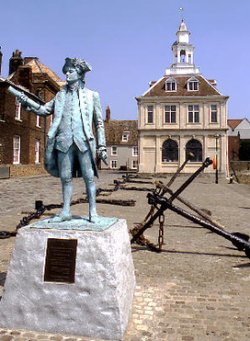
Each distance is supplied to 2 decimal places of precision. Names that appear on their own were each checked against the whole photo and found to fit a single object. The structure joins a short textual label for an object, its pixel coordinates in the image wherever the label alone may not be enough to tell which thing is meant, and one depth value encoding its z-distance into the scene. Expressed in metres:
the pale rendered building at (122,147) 64.81
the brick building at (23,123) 26.97
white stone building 41.12
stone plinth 3.79
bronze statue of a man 4.31
